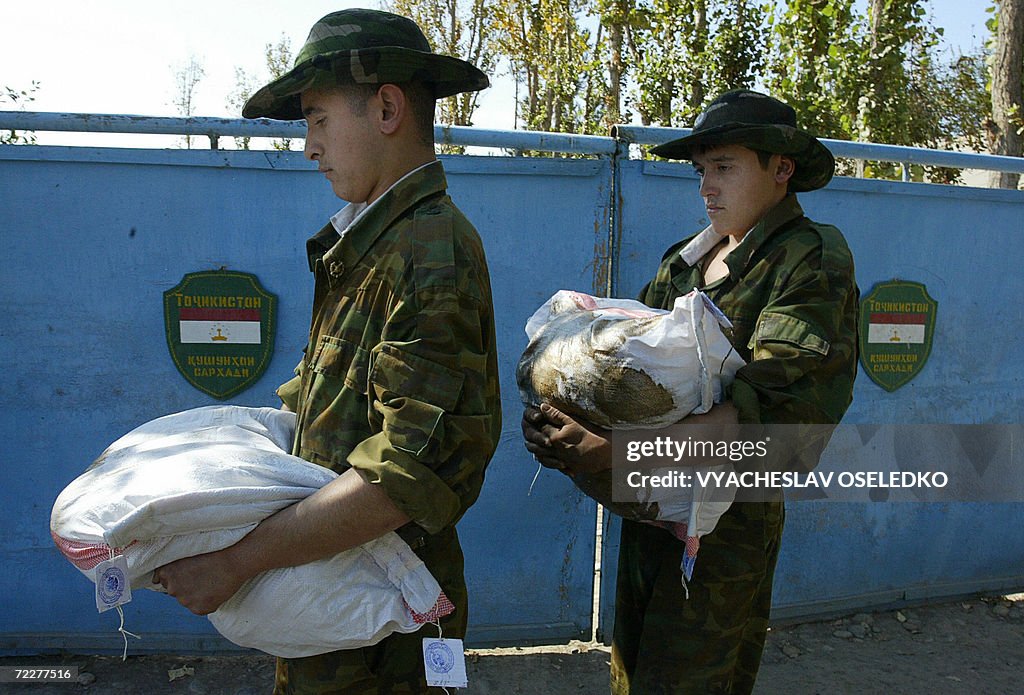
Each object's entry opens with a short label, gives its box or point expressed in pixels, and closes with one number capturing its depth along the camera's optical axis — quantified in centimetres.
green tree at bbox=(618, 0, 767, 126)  1117
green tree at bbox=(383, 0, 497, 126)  1762
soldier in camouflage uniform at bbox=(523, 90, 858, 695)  196
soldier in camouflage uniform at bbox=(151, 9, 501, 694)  142
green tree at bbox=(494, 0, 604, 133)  1463
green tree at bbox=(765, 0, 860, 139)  963
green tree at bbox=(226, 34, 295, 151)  2383
